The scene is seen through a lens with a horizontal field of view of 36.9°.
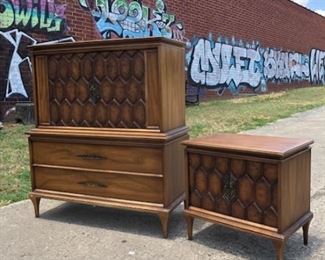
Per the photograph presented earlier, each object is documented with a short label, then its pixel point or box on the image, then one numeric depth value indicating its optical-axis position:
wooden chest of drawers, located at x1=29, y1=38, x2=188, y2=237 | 3.91
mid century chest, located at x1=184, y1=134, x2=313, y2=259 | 3.30
